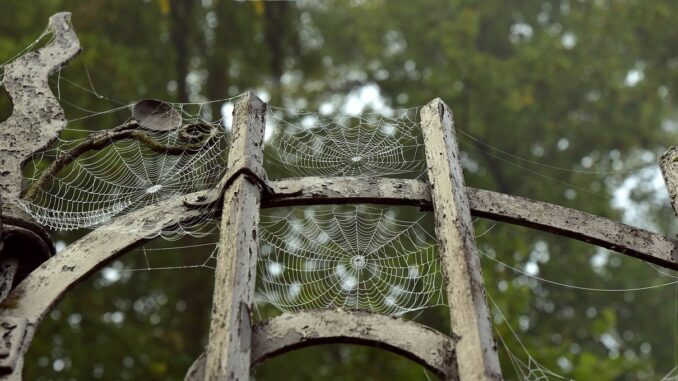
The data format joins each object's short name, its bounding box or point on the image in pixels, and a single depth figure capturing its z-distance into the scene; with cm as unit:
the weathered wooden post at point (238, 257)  137
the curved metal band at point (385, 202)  152
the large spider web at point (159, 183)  161
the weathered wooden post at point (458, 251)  140
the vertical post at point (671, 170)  165
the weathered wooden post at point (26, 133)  154
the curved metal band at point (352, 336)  142
